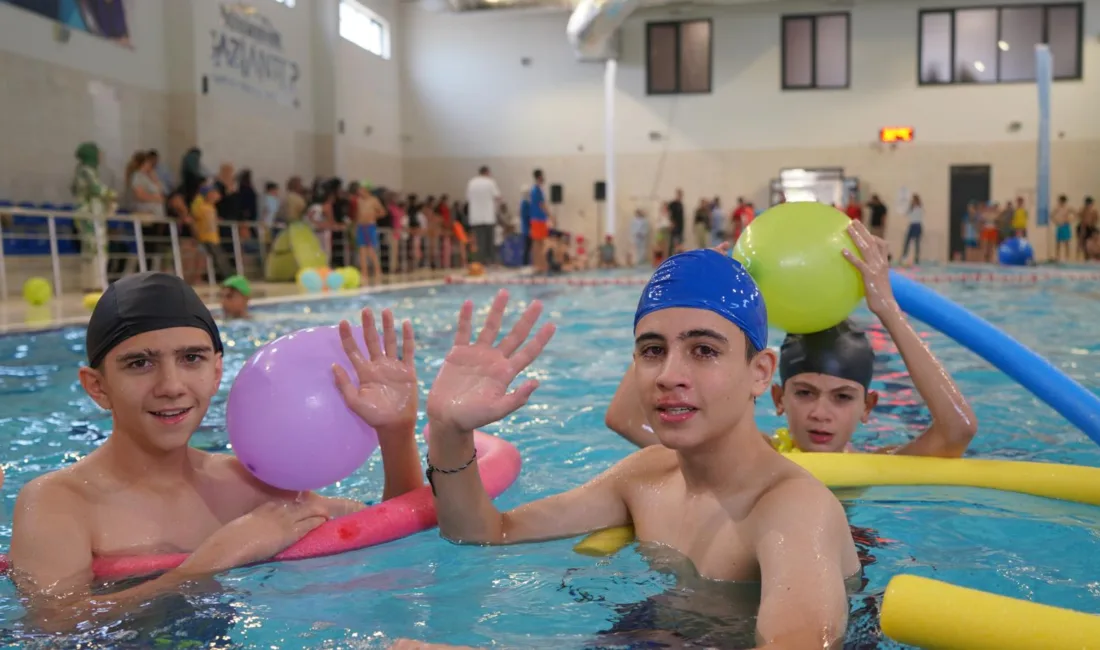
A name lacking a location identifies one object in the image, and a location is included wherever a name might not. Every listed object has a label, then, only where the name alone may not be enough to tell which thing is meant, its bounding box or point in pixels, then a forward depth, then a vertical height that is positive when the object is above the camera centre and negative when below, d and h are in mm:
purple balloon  2701 -474
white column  23359 +2204
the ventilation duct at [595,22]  19422 +4110
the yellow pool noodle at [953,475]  3229 -800
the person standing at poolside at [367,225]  16484 +166
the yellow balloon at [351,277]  14977 -606
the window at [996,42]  23969 +4245
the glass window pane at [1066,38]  23891 +4254
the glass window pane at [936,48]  24500 +4193
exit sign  24547 +2138
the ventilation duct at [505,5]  21625 +4852
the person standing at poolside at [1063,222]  23234 -38
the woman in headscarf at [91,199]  12180 +511
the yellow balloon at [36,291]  10617 -504
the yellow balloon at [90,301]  10250 -604
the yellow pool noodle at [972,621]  1656 -659
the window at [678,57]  25484 +4278
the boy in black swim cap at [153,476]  2506 -626
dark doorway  24594 +797
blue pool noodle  3166 -417
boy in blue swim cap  1955 -517
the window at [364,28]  22891 +4876
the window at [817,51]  24875 +4253
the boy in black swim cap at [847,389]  2974 -529
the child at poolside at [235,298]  8938 -531
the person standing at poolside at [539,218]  18703 +251
